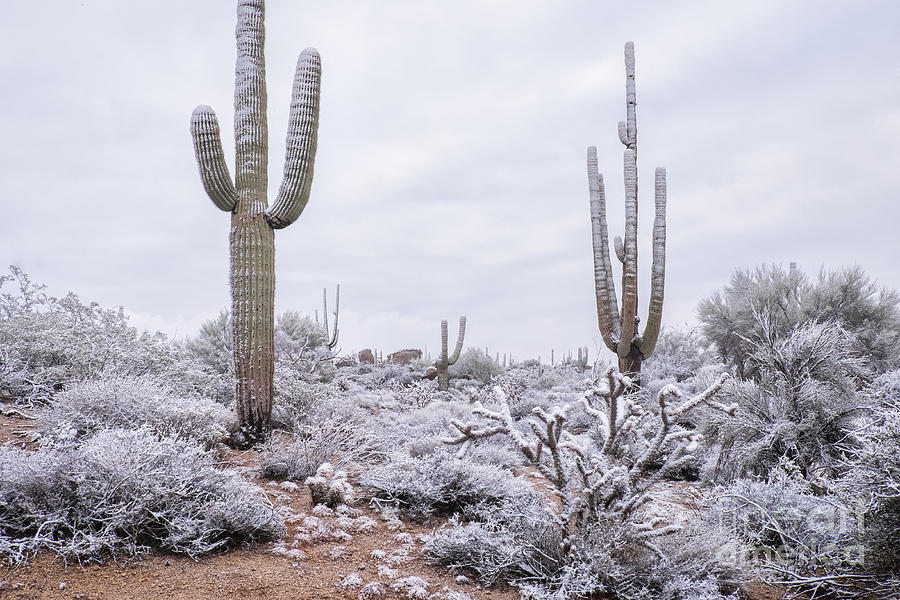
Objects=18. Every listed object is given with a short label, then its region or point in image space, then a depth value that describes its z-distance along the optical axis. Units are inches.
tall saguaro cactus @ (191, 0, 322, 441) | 275.0
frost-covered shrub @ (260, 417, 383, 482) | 217.6
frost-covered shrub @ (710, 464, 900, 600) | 133.6
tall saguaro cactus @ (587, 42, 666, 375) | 398.6
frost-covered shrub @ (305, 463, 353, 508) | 185.9
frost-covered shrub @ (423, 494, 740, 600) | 133.5
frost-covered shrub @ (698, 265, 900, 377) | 411.5
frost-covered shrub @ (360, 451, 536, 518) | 188.4
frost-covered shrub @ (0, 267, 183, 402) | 277.9
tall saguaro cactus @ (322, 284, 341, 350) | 725.1
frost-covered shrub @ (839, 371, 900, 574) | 130.3
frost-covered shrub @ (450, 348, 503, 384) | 694.5
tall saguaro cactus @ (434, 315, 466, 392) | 599.8
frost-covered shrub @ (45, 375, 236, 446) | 203.8
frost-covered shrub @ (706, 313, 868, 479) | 205.2
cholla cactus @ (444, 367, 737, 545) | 135.0
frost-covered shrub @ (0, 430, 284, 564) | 136.3
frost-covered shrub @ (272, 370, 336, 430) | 297.1
